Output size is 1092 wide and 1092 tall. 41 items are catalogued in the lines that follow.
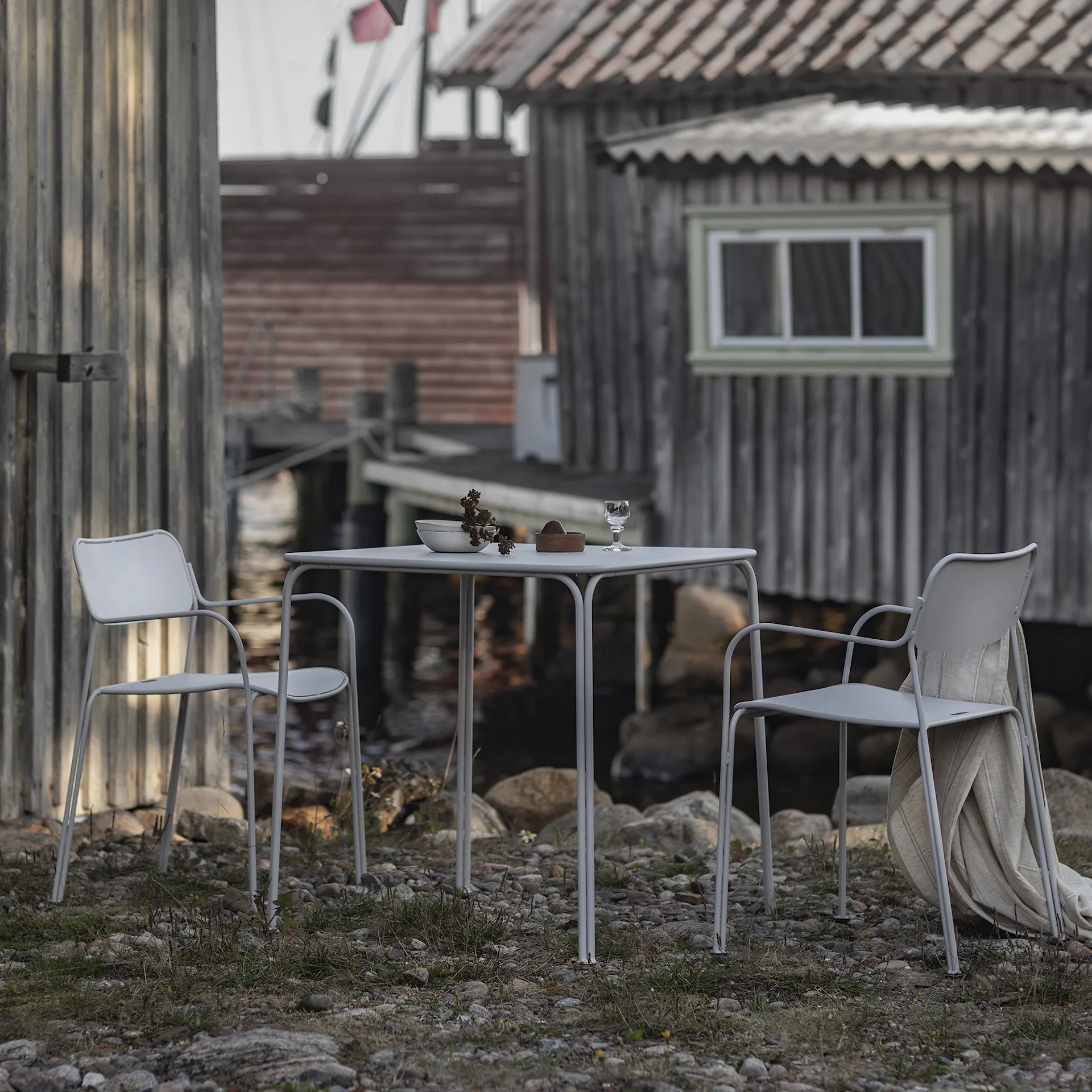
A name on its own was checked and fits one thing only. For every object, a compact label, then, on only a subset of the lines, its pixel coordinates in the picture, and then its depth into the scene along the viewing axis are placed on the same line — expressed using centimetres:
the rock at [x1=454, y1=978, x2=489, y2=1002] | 796
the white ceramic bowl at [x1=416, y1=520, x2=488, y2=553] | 955
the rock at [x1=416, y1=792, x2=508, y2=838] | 1394
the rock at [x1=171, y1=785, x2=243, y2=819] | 1373
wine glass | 952
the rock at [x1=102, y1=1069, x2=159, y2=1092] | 671
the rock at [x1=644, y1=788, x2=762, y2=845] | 1423
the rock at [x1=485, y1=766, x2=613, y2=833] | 1619
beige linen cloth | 880
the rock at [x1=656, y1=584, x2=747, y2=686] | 2498
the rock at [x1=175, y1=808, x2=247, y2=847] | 1209
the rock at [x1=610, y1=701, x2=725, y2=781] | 2362
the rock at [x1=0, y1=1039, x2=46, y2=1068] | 705
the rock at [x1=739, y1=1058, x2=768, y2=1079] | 691
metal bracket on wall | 1239
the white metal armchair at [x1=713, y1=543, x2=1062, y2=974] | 816
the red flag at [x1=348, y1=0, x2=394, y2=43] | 4044
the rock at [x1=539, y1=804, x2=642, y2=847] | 1304
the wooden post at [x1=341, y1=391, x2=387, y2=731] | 2983
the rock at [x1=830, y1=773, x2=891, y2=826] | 1694
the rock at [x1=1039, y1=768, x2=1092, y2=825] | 1468
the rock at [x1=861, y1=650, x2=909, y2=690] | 2439
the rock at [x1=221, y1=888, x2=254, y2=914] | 951
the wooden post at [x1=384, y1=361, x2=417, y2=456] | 3194
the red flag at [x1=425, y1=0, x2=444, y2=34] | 5184
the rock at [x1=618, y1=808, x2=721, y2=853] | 1273
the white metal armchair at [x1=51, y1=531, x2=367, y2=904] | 974
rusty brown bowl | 945
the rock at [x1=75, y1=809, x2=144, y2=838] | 1241
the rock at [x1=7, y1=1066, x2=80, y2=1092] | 676
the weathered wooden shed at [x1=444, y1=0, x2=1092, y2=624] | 2116
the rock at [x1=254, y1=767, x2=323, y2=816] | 1484
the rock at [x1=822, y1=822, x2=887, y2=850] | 1229
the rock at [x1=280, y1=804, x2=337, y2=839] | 1223
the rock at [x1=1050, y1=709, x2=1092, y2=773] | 2239
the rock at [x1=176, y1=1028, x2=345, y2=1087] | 682
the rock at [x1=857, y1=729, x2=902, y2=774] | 2380
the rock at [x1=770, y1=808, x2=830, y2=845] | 1387
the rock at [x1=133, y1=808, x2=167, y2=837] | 1252
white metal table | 855
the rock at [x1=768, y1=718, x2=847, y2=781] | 2372
